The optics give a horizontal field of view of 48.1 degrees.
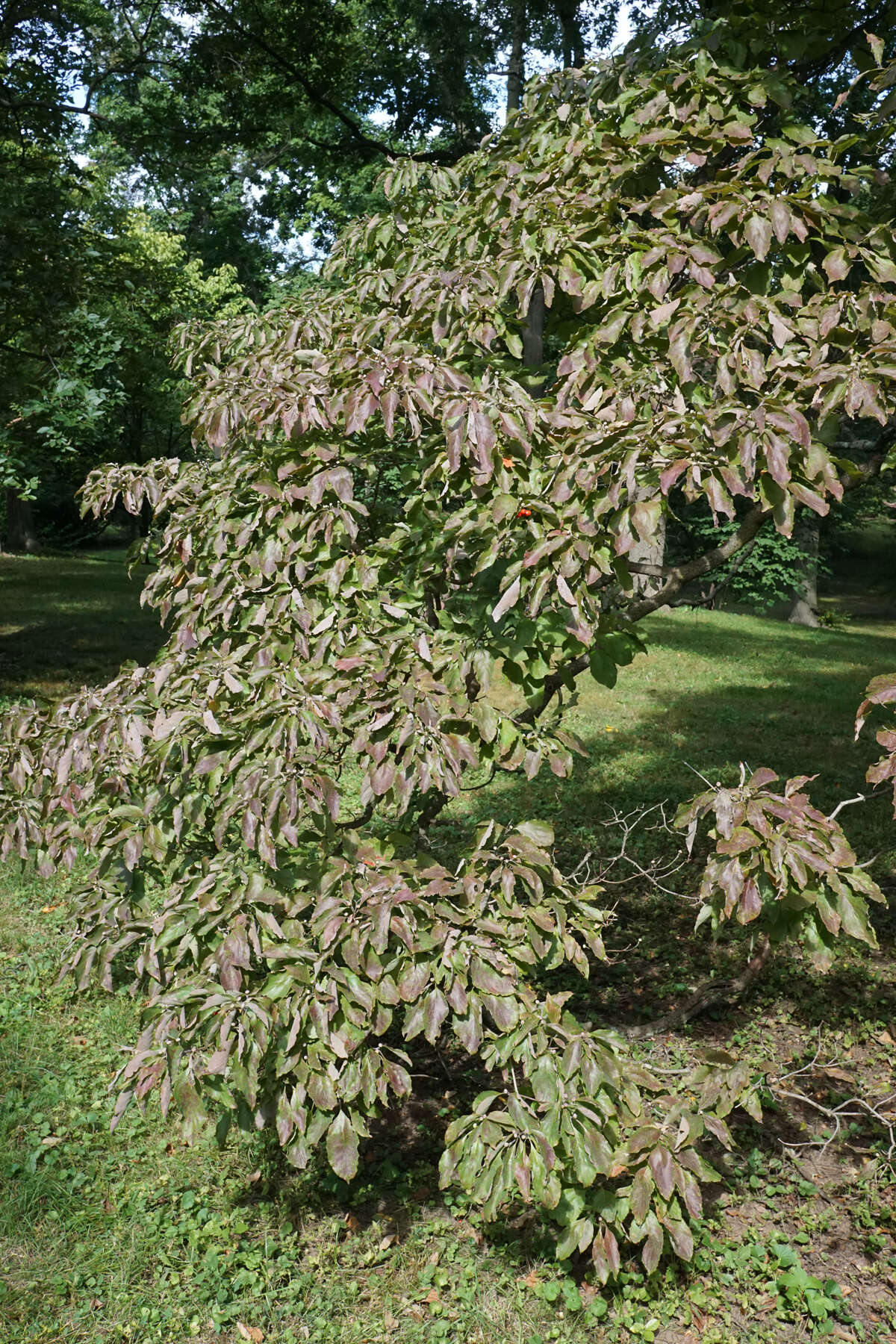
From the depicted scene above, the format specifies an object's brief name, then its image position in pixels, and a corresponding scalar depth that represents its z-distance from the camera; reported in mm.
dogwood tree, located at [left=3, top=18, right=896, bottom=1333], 2412
